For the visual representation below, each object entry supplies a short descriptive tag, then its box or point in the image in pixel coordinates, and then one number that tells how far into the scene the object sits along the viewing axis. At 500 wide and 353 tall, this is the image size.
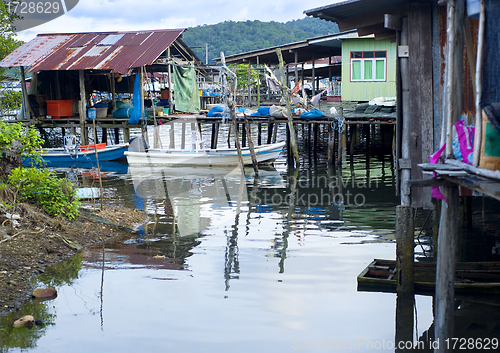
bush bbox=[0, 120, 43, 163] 8.52
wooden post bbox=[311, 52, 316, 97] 23.45
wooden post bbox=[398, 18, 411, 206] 6.52
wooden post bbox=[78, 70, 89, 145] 21.25
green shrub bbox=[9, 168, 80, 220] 8.92
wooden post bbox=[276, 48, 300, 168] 18.44
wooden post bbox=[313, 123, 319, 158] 21.44
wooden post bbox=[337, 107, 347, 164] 18.97
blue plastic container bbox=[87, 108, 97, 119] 21.73
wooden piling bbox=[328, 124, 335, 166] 20.03
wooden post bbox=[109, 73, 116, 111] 22.69
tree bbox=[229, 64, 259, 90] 50.92
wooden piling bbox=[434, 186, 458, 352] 4.53
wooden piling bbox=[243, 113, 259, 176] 18.46
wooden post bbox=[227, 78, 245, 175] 17.92
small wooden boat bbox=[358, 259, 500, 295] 6.33
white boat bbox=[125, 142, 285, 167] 19.56
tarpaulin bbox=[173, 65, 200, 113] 22.02
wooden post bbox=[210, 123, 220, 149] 22.31
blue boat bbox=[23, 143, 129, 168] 21.45
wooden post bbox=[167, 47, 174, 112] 21.28
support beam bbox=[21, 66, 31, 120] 22.10
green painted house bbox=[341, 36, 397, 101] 20.70
